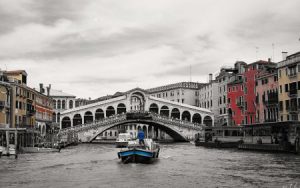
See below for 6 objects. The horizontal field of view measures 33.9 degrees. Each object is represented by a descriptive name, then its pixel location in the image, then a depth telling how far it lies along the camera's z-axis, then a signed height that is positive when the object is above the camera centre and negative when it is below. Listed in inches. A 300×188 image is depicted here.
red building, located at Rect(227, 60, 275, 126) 2182.6 +188.2
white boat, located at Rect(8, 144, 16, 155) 1362.9 -42.2
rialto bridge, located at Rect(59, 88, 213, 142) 2544.3 +98.5
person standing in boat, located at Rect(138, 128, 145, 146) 1133.1 -7.2
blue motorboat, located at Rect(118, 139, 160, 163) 1103.0 -44.7
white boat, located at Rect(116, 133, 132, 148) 1970.4 -20.8
